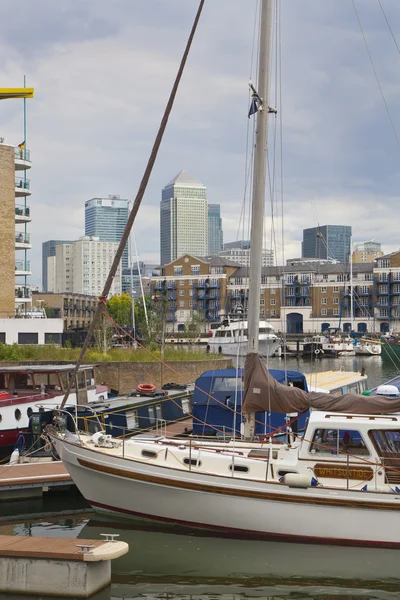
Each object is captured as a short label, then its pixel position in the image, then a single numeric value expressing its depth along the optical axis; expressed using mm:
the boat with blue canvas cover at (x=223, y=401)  22812
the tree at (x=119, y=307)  109431
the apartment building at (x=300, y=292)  122312
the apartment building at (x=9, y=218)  57250
